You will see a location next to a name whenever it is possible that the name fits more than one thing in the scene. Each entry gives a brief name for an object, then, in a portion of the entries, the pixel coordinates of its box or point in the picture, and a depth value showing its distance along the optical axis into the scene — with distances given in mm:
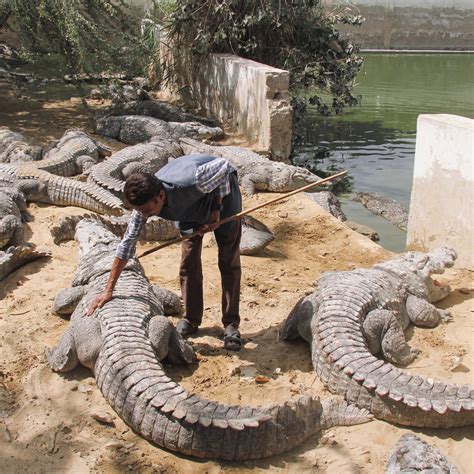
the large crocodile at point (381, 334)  3387
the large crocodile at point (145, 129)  9922
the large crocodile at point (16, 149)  8297
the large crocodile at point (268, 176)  8195
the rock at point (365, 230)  7516
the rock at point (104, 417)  3371
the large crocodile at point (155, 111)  11159
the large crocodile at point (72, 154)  7934
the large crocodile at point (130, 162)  7400
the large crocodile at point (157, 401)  3041
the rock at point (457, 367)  4043
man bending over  3471
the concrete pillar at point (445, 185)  5551
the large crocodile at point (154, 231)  5965
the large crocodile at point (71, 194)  6777
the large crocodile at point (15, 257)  5094
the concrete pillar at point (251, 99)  8906
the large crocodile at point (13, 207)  5617
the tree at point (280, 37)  10672
